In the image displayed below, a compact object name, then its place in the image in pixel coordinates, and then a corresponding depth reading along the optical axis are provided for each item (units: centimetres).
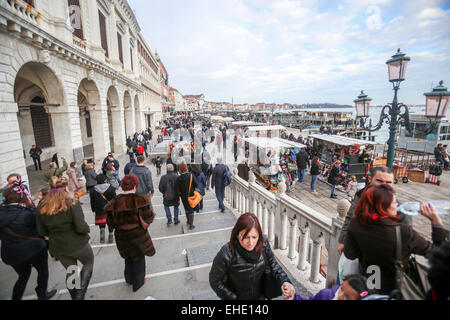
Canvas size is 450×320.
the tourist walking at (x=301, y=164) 1161
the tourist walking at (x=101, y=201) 444
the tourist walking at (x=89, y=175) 597
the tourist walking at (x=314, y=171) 1050
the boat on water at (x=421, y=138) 1781
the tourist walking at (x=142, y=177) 535
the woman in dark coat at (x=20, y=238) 257
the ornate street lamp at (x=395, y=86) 522
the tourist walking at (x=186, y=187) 502
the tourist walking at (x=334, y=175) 1003
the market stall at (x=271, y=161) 1022
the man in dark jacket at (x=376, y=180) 237
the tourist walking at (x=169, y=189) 516
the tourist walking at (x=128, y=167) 665
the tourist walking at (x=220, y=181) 623
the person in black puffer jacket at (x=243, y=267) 188
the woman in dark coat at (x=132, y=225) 287
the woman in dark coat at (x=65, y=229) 259
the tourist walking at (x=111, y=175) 566
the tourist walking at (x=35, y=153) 1168
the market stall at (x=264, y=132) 1997
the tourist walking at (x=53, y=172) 580
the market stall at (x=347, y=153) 1237
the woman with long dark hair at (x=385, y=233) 176
